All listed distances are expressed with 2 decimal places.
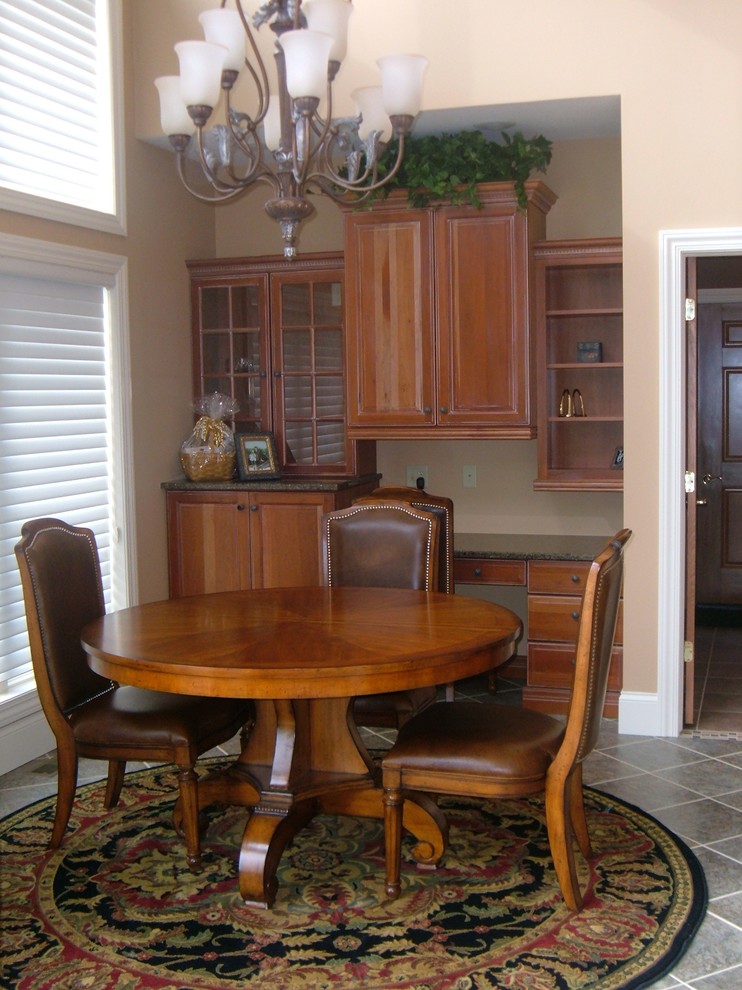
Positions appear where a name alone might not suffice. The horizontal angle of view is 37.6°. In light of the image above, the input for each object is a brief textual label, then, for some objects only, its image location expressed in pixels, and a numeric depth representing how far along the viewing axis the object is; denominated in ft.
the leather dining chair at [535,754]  9.36
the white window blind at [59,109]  13.56
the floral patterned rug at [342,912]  8.67
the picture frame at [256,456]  17.19
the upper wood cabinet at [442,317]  15.53
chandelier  9.27
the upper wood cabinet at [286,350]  17.31
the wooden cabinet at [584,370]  16.46
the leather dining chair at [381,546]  13.09
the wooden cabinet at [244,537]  16.47
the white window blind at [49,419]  13.51
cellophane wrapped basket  16.97
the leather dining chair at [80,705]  10.46
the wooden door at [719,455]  22.66
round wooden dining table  8.95
